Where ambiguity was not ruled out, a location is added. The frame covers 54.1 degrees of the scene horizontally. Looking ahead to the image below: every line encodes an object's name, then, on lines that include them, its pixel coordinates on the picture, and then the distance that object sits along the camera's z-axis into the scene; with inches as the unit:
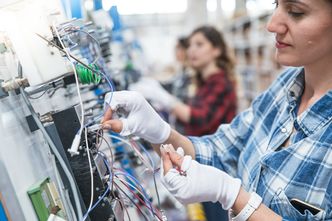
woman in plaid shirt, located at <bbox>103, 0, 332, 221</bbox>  33.1
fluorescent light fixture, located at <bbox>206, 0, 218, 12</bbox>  295.7
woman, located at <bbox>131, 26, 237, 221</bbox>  89.6
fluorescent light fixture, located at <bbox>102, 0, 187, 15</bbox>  268.9
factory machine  29.0
